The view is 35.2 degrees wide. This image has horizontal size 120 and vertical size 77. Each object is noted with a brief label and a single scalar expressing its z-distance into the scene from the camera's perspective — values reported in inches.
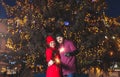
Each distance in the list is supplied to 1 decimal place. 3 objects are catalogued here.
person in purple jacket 195.5
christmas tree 294.1
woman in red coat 185.8
